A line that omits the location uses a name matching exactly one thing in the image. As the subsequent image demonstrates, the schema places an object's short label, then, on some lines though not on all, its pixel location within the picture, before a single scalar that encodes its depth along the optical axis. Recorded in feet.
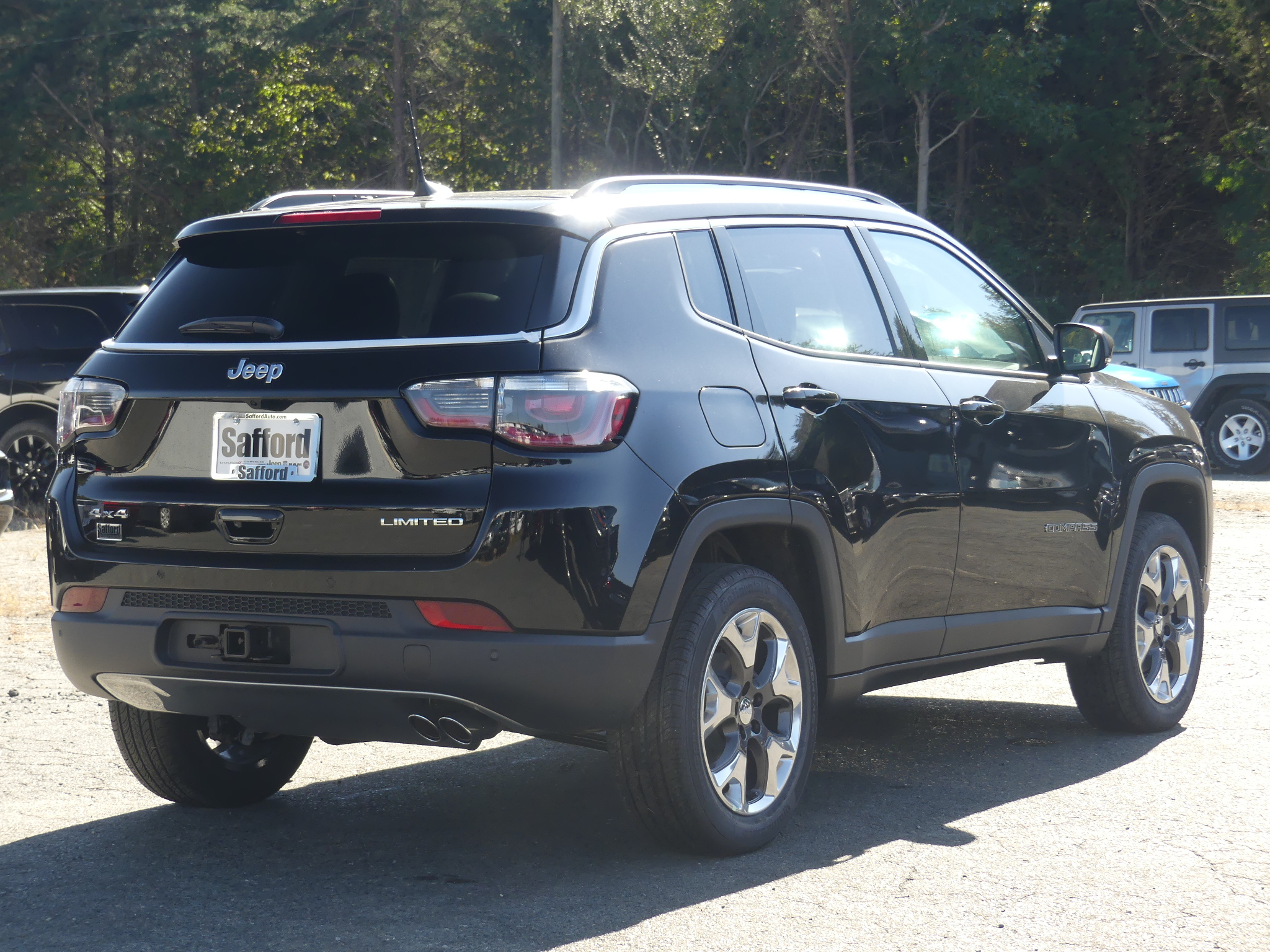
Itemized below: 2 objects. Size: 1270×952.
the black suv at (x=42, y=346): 45.44
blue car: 58.29
